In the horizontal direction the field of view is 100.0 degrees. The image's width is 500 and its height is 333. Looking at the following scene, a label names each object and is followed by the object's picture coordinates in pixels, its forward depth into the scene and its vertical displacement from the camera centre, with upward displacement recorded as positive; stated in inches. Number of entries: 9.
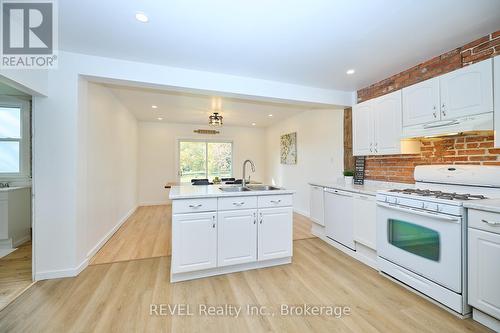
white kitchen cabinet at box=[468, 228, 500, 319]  59.5 -30.8
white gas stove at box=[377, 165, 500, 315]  67.4 -22.9
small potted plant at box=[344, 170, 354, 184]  133.4 -6.2
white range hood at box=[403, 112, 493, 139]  70.7 +15.4
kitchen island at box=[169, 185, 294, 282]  87.4 -28.7
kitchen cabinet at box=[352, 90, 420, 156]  101.3 +20.7
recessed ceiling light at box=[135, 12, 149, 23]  66.8 +48.4
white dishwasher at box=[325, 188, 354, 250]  111.1 -28.2
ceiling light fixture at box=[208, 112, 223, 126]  163.2 +36.1
